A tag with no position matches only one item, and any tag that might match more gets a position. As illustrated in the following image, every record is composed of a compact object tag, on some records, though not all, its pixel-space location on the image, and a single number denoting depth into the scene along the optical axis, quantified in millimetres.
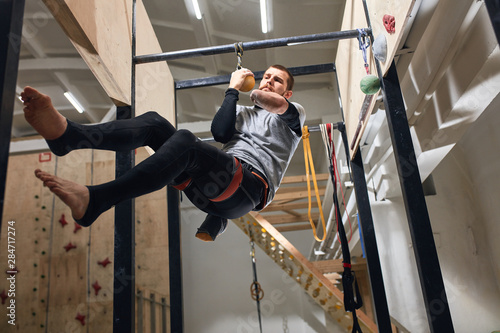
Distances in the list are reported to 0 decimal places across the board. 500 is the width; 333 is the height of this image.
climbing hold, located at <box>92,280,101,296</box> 5688
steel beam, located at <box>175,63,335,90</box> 3260
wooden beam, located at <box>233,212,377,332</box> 4469
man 1319
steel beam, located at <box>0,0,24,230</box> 1026
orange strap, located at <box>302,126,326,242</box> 2708
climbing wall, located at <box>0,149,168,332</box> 5613
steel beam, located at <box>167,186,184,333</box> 3096
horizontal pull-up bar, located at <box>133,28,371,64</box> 2400
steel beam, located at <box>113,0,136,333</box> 2027
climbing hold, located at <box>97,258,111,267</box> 5816
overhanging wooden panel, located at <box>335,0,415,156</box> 1887
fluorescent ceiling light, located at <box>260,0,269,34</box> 4173
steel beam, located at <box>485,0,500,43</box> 1117
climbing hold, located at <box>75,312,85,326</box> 5594
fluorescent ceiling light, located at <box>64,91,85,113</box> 6000
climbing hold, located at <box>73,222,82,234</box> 5984
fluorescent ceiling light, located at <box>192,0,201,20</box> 4446
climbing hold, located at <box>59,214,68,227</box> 5949
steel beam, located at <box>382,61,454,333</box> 1573
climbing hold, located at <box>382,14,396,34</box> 1932
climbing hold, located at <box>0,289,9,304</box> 5598
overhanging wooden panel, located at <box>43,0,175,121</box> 1919
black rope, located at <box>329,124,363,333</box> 2518
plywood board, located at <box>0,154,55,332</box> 5598
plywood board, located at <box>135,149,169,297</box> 6297
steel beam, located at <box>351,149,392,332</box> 2816
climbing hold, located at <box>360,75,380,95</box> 2111
